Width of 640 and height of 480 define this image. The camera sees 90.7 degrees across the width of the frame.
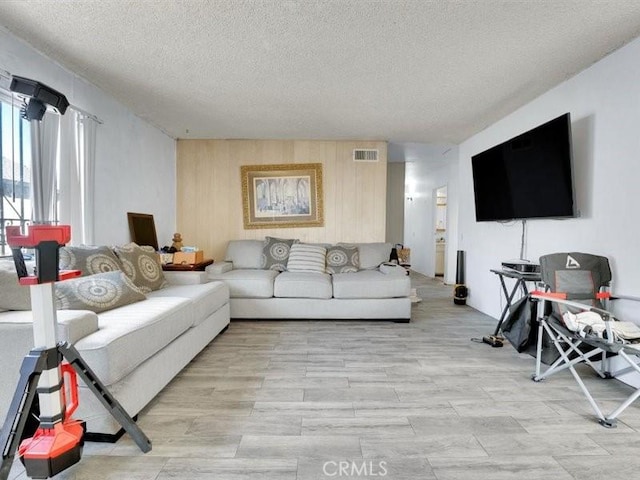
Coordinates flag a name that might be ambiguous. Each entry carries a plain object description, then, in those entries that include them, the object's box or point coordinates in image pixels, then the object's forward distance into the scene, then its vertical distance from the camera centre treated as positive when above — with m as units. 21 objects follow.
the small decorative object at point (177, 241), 4.07 -0.13
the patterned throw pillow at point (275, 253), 4.12 -0.29
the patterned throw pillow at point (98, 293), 1.89 -0.40
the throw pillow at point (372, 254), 4.19 -0.31
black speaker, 4.36 -0.77
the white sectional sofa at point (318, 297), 3.56 -0.75
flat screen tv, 2.44 +0.50
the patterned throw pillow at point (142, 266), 2.68 -0.31
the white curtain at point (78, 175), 2.56 +0.48
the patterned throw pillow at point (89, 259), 2.23 -0.21
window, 2.13 +0.44
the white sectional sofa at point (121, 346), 1.46 -0.61
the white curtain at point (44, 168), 2.24 +0.46
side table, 3.47 -0.40
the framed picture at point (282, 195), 4.55 +0.52
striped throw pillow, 4.00 -0.35
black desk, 2.62 -0.39
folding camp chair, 1.84 -0.54
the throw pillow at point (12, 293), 1.67 -0.33
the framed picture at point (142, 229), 3.48 +0.02
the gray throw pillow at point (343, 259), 4.07 -0.36
